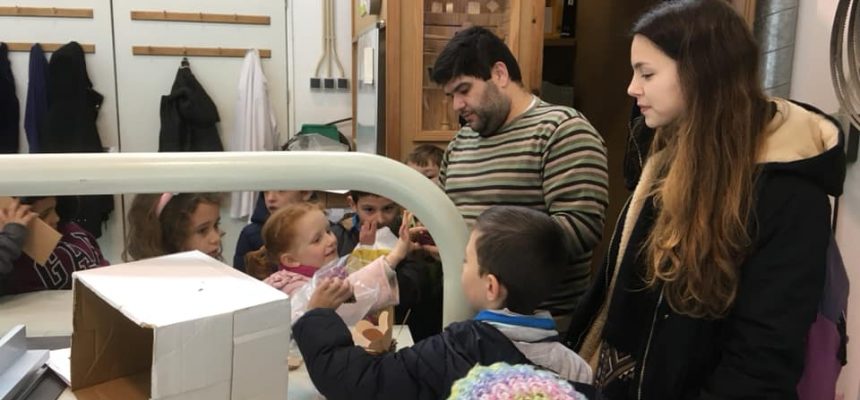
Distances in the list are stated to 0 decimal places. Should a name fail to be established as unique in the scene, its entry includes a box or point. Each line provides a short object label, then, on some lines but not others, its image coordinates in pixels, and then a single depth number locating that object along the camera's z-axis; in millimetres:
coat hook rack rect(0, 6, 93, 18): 3984
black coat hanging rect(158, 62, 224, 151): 4059
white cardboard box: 768
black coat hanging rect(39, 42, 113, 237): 3881
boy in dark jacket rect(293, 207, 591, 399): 1007
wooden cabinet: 2666
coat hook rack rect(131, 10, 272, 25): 4098
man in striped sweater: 1637
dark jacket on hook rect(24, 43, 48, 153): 3912
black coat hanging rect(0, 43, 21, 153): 3943
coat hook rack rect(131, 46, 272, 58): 4129
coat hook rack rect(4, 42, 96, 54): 4000
